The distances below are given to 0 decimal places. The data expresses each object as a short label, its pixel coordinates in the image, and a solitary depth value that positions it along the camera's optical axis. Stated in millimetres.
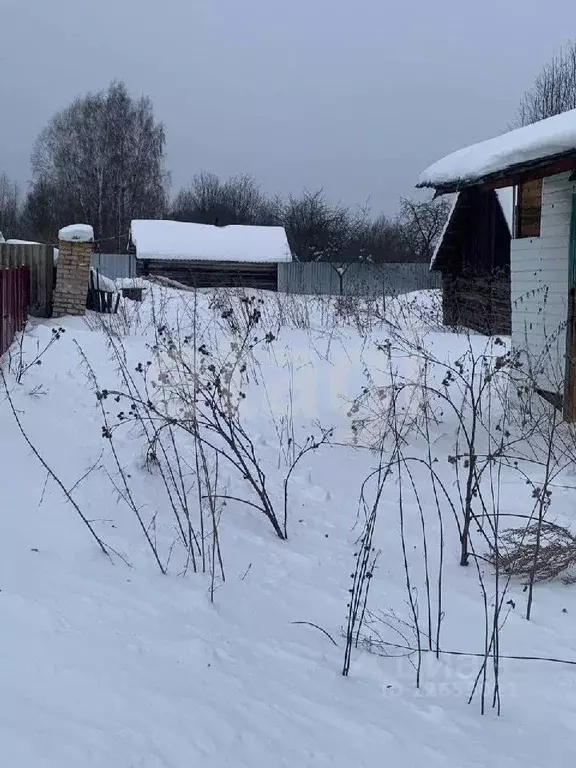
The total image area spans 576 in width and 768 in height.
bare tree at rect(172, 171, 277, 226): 42062
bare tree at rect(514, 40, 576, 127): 24375
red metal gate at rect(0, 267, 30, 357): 7839
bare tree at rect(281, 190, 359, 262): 35594
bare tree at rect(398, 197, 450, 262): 33438
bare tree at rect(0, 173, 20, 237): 41544
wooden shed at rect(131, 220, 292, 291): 27469
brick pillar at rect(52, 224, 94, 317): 13109
